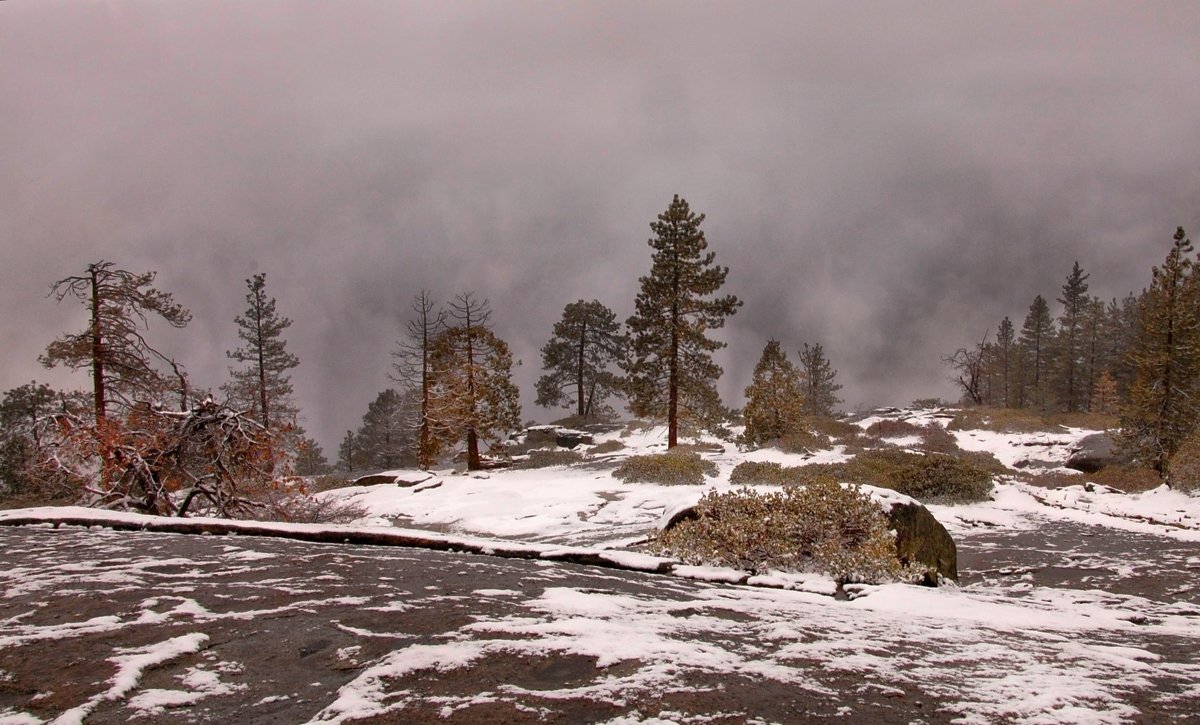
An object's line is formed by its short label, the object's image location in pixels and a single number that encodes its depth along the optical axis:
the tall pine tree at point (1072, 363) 54.50
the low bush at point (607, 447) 33.59
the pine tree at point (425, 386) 28.38
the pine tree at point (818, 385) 56.06
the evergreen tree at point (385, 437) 48.62
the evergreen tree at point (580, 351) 47.91
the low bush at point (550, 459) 27.17
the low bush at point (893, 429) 32.50
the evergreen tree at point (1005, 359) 65.81
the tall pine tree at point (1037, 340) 60.53
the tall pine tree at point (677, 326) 28.09
